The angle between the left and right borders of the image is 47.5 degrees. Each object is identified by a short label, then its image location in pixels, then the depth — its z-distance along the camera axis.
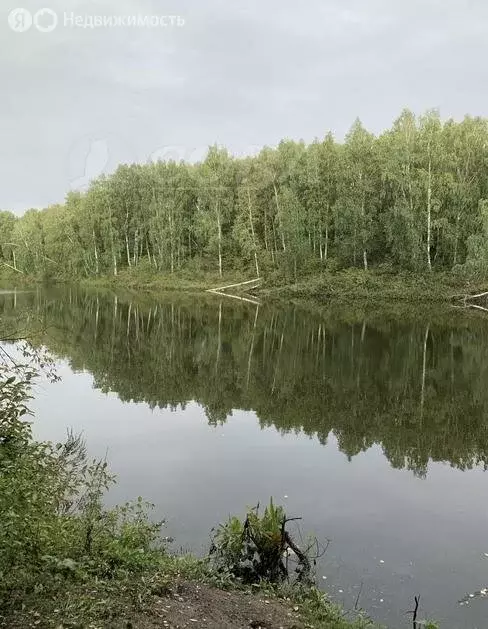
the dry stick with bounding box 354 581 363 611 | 7.87
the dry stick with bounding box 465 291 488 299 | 50.16
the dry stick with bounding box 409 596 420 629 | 6.93
